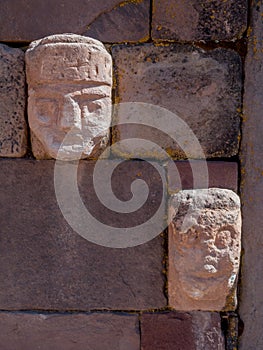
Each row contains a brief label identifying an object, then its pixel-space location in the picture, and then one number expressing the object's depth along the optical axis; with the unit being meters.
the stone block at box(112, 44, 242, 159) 2.54
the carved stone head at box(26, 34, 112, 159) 2.32
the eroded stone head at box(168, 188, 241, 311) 2.37
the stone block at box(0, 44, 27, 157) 2.50
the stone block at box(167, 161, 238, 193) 2.55
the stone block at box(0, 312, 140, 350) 2.57
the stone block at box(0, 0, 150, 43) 2.53
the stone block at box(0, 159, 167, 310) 2.54
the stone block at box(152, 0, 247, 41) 2.54
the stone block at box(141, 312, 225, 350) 2.56
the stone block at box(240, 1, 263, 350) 2.55
